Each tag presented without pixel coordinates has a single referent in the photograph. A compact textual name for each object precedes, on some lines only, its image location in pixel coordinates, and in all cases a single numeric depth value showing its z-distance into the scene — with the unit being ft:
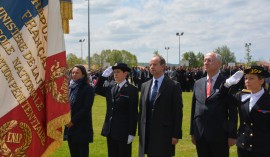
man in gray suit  18.93
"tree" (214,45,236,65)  370.12
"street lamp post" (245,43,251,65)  140.56
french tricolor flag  14.94
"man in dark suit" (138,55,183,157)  19.65
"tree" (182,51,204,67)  352.69
